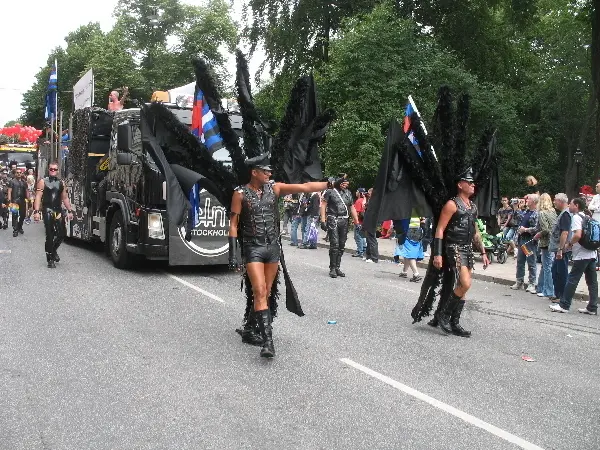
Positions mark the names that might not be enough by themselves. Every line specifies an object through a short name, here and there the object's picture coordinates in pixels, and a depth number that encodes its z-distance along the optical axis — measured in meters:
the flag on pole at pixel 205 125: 7.98
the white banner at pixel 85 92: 17.00
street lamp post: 25.29
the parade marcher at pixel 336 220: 13.35
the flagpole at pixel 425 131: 7.99
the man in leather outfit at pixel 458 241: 7.88
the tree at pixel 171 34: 53.75
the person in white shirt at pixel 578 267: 10.40
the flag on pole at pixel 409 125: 8.17
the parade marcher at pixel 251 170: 6.92
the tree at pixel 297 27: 31.89
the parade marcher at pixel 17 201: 20.84
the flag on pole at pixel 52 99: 22.12
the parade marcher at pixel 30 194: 27.59
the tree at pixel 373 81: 25.92
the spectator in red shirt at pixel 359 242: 18.93
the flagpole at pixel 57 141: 18.24
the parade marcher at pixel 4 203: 23.73
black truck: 11.98
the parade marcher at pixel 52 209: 12.94
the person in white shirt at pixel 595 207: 13.76
